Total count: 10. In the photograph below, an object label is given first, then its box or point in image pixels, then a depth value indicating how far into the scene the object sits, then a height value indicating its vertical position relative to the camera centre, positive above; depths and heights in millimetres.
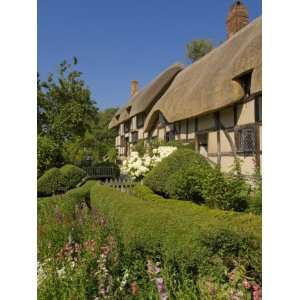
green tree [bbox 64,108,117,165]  10672 +399
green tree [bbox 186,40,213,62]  22638 +7499
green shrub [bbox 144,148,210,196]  4995 -210
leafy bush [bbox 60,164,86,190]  8234 -524
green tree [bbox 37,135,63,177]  9009 +16
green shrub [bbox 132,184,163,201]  4768 -621
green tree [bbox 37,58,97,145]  11086 +1799
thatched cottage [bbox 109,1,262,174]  6404 +1238
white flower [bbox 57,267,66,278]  2195 -814
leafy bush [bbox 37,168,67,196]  7832 -692
